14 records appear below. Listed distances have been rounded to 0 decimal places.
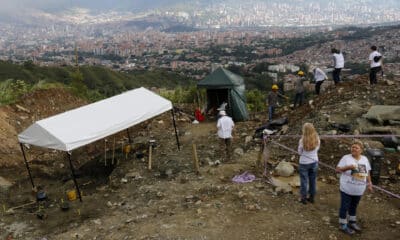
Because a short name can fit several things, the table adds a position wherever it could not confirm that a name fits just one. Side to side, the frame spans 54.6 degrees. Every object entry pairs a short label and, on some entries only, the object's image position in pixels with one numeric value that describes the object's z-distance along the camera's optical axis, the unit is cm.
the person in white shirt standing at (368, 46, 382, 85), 1353
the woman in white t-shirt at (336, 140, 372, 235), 605
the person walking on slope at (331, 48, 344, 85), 1442
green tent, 1573
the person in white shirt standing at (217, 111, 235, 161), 1088
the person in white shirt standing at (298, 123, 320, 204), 700
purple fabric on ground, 920
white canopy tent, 971
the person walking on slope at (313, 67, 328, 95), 1470
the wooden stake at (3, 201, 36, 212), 981
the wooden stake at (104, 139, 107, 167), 1285
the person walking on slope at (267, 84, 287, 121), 1457
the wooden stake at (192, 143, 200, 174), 1032
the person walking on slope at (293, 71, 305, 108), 1438
